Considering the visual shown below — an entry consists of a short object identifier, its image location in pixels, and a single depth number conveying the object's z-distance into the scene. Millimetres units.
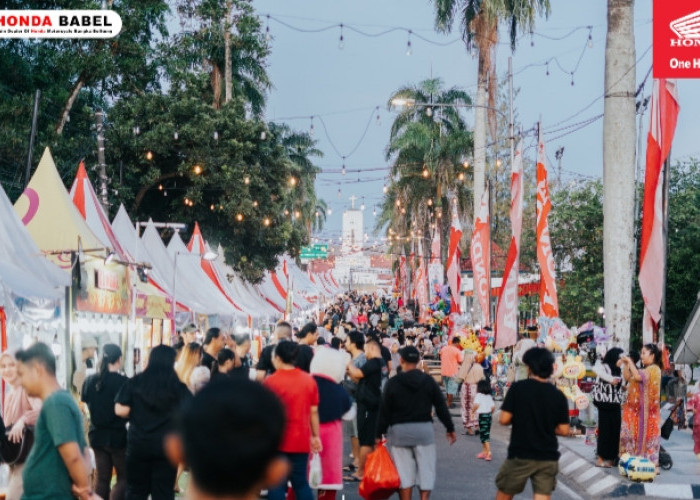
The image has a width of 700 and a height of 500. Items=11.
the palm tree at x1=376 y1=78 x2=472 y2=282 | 51312
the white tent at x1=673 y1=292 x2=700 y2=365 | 19797
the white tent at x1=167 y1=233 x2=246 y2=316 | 24414
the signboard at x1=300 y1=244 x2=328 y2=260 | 78625
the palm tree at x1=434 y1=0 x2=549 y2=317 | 33062
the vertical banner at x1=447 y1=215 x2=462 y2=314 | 33750
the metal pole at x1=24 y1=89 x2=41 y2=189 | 23380
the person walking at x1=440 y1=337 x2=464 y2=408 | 22578
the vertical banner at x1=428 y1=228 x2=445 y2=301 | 46609
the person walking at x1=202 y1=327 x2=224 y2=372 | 12078
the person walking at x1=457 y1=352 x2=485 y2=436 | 17609
